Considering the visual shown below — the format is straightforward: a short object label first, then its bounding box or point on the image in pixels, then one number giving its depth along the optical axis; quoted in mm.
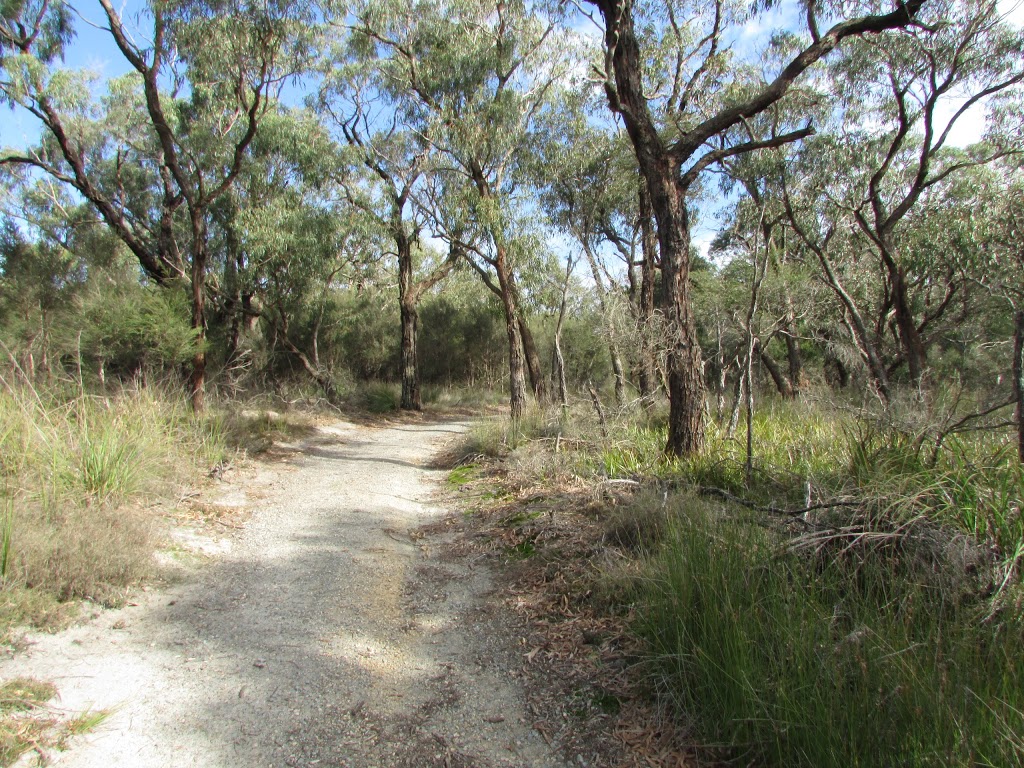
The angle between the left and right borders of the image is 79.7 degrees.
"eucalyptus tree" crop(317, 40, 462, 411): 15125
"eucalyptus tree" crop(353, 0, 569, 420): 12898
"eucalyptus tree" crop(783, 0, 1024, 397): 10859
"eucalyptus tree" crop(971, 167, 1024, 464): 12330
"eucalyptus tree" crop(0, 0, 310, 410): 9180
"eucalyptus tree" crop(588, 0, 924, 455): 6871
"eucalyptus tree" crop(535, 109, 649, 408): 14852
